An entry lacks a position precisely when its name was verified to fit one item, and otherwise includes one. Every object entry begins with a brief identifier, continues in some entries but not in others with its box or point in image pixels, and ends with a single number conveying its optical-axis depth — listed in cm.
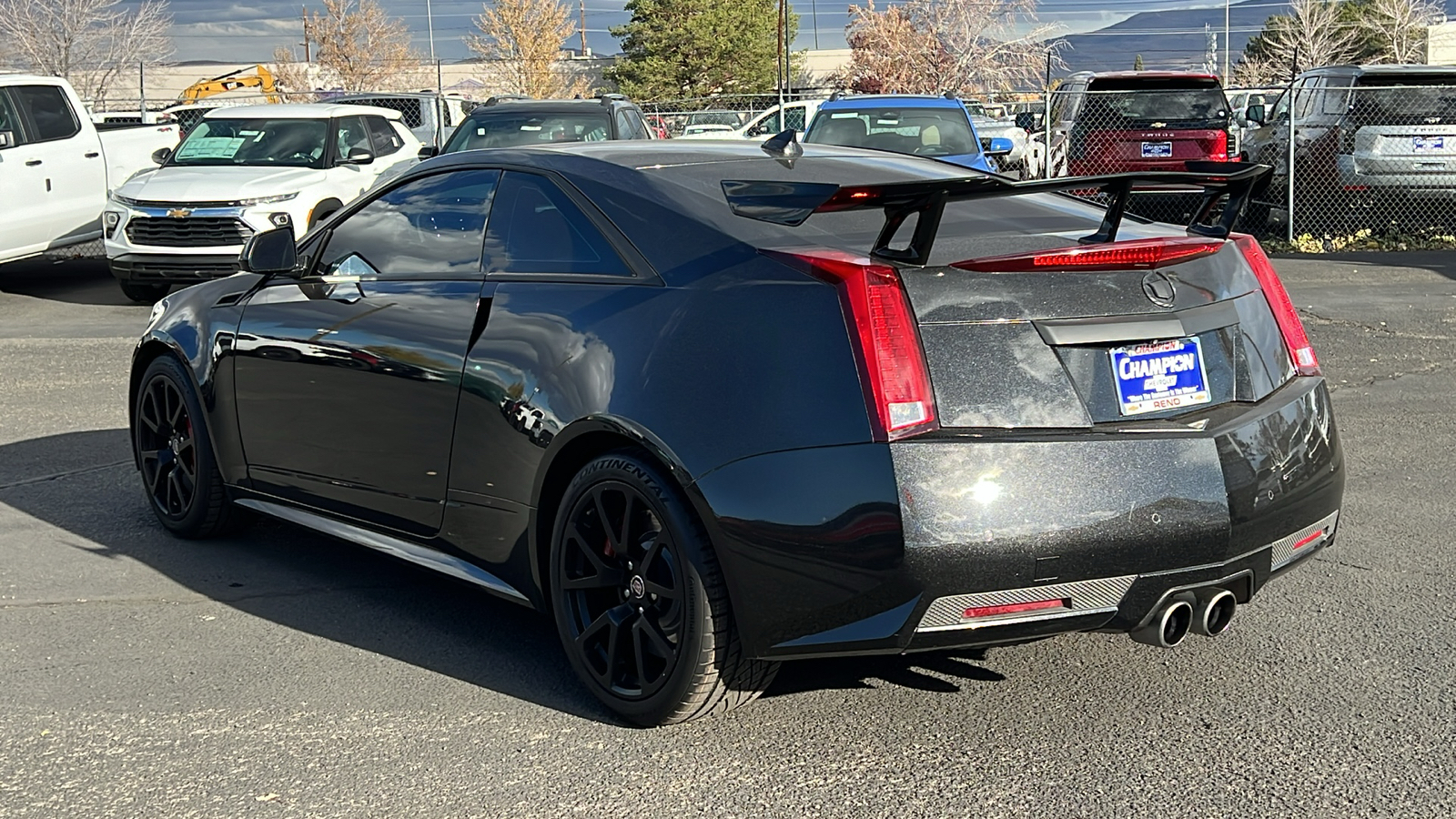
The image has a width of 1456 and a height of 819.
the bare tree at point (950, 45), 6650
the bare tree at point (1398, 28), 6266
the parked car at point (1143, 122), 1741
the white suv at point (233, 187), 1355
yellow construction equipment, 3853
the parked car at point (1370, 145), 1602
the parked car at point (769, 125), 2402
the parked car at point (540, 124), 1528
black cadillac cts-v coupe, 357
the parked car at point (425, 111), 2289
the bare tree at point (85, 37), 4606
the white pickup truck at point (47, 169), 1437
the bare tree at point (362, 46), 6419
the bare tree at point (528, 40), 6038
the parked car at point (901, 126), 1647
